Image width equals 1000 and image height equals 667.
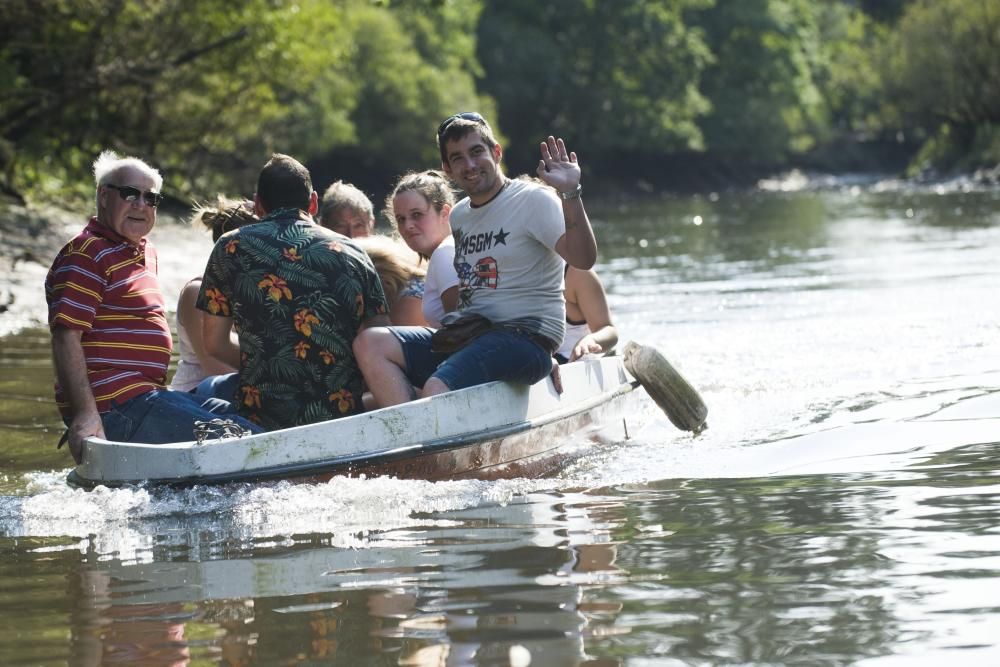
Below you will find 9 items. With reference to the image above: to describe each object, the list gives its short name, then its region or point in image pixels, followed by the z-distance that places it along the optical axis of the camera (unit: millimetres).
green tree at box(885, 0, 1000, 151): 104125
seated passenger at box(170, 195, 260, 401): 14312
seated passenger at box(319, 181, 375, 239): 15047
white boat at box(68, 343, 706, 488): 11992
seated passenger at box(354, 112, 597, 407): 13187
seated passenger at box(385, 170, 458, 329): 14500
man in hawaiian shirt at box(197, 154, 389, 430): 12445
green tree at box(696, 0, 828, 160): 119250
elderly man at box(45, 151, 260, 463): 12422
